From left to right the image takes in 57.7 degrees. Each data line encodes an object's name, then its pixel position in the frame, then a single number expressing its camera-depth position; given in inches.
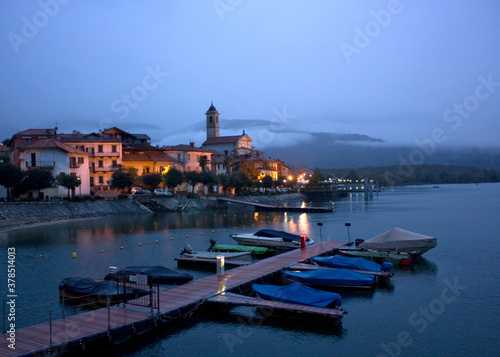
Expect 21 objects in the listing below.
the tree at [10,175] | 2246.6
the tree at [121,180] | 2896.2
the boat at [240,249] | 1314.0
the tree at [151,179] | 3142.2
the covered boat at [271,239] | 1407.5
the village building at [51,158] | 2608.3
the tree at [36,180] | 2322.8
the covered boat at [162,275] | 924.6
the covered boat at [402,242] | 1196.5
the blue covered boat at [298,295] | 721.0
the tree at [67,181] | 2471.7
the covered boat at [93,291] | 765.9
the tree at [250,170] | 4394.7
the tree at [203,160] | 3742.6
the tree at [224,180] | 3673.7
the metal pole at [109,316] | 612.4
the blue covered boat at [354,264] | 985.5
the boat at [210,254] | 1200.2
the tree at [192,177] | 3348.9
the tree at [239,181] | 3764.8
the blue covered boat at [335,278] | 876.6
